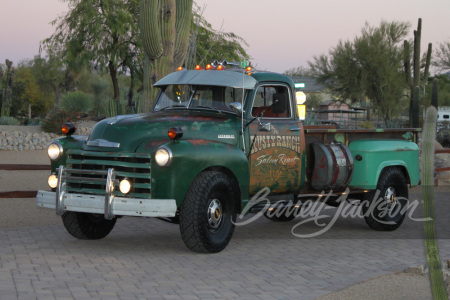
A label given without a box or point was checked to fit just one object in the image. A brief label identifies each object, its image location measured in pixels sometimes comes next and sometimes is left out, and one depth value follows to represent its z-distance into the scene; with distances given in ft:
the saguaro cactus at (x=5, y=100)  117.43
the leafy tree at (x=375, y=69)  165.17
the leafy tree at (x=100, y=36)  135.23
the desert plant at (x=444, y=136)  118.62
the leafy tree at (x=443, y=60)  202.49
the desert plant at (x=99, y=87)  189.88
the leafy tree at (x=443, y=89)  243.64
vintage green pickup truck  26.08
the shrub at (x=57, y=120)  94.68
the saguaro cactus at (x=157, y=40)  44.45
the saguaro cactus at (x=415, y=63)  131.54
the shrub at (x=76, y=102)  101.14
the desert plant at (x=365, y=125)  121.30
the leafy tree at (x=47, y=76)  233.76
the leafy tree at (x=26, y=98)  162.30
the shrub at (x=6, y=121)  100.89
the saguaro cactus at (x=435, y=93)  93.09
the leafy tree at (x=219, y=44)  139.54
